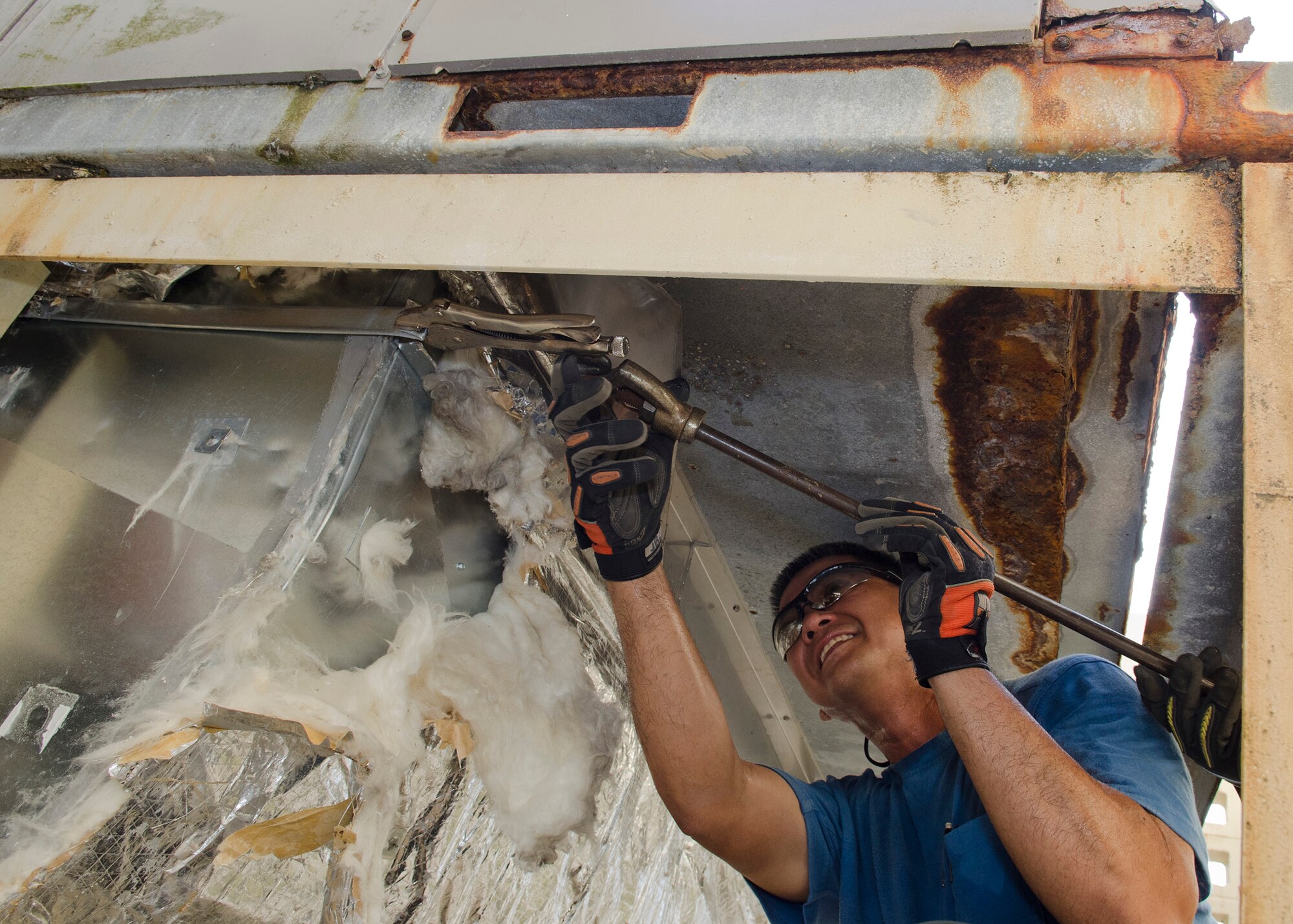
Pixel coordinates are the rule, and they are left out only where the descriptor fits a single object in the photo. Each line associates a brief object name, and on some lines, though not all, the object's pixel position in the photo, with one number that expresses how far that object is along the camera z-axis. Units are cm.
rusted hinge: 74
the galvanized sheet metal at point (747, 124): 72
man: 90
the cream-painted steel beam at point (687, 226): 70
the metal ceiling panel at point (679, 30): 79
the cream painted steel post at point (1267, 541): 57
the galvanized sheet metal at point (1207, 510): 81
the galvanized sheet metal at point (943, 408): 107
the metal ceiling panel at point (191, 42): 104
